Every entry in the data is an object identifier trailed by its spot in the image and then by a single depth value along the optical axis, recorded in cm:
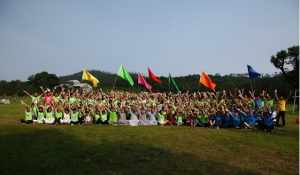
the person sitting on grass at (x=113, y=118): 1225
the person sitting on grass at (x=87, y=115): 1232
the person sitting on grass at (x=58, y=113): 1206
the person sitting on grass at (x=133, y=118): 1212
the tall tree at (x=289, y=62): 3086
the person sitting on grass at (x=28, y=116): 1178
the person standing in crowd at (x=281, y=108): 1173
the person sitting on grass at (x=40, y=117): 1185
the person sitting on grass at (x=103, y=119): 1228
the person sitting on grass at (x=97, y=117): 1232
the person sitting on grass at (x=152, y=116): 1246
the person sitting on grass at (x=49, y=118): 1181
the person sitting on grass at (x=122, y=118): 1223
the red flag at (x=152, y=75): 1630
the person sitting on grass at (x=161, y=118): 1251
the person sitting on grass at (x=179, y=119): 1248
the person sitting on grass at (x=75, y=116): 1200
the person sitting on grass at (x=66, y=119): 1194
